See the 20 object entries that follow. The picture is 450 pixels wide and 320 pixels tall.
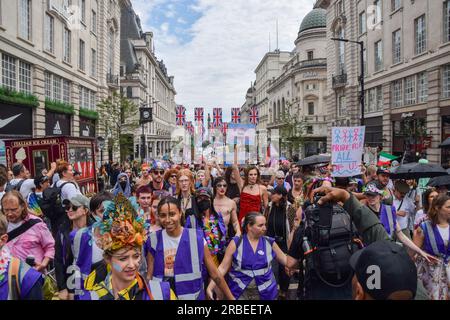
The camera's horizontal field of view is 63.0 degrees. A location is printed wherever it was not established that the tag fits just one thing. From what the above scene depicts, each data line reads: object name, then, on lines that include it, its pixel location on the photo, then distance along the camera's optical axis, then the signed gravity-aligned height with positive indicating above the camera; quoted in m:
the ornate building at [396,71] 22.41 +6.23
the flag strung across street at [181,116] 19.16 +2.08
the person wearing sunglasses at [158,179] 7.61 -0.51
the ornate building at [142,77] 54.97 +13.44
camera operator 2.97 -0.51
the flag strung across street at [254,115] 26.52 +2.87
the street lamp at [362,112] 17.67 +1.99
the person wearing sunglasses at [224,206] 5.43 -0.79
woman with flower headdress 2.40 -0.75
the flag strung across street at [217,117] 24.10 +2.56
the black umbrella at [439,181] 6.22 -0.49
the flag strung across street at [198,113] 22.24 +2.55
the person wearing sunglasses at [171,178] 7.60 -0.48
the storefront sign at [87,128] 28.88 +2.29
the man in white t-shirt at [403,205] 6.06 -0.90
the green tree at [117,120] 30.36 +3.04
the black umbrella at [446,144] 15.10 +0.36
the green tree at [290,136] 42.06 +2.09
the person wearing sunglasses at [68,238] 3.60 -0.88
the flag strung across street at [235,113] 26.53 +2.99
